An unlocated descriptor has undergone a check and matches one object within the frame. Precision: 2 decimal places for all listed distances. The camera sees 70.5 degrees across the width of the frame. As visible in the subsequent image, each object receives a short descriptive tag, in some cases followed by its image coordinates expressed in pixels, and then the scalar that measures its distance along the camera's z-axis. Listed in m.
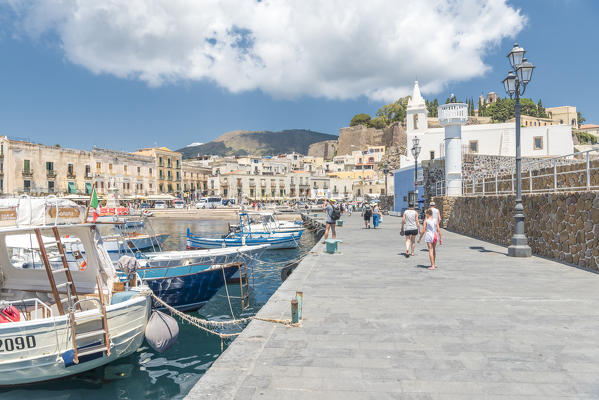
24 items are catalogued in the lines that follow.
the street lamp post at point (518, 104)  12.35
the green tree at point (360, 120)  129.75
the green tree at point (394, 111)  111.75
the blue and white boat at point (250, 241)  23.91
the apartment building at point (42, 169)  56.31
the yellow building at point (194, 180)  92.56
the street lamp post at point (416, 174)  29.67
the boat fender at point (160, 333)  7.85
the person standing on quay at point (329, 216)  17.94
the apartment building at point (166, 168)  81.81
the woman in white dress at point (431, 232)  10.69
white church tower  55.00
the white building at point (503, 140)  42.41
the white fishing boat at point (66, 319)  6.54
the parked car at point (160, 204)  77.71
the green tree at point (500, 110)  102.75
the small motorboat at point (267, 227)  28.08
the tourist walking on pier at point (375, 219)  26.12
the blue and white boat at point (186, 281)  11.39
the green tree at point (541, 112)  120.19
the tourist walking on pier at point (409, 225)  12.86
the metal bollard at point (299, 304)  6.19
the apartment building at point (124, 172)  68.81
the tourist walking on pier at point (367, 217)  26.38
